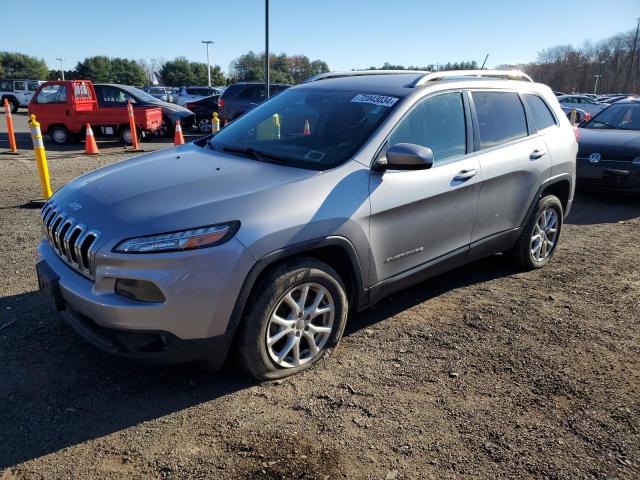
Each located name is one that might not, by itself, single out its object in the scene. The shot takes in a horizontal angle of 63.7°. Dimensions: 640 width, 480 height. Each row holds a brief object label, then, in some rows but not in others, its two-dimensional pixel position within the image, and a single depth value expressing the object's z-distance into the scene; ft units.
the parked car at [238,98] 52.85
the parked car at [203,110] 57.93
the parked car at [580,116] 55.32
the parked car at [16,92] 99.71
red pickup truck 44.75
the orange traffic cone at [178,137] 38.60
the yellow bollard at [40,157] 22.43
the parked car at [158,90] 126.74
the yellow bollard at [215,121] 39.04
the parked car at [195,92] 86.02
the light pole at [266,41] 36.17
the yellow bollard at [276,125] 13.08
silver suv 8.75
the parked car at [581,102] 88.94
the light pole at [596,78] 269.89
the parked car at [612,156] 25.71
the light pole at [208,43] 218.42
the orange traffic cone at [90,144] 39.81
